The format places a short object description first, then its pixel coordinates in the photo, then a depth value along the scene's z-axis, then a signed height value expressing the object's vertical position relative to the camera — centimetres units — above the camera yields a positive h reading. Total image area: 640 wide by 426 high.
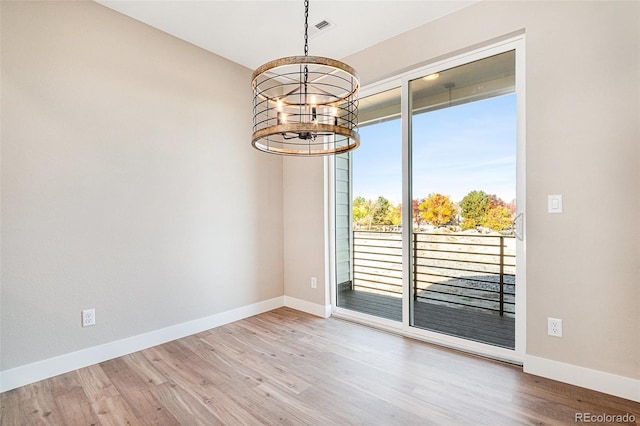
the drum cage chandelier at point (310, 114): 150 +53
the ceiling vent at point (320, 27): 266 +161
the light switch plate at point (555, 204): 213 +4
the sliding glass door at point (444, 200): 246 +9
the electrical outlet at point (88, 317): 238 -82
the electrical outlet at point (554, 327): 213 -81
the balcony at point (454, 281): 259 -66
